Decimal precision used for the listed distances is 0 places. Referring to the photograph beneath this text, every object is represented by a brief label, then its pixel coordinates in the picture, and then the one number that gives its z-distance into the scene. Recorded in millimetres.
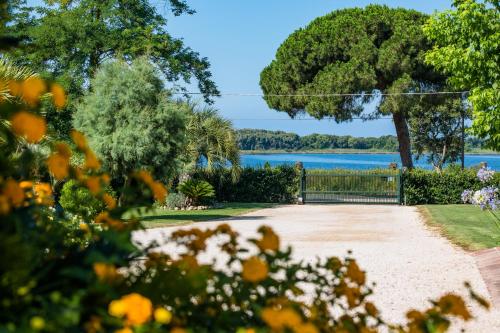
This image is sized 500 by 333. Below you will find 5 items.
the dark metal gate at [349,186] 26734
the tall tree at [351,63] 32156
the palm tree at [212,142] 25234
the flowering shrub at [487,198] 11000
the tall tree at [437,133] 43094
